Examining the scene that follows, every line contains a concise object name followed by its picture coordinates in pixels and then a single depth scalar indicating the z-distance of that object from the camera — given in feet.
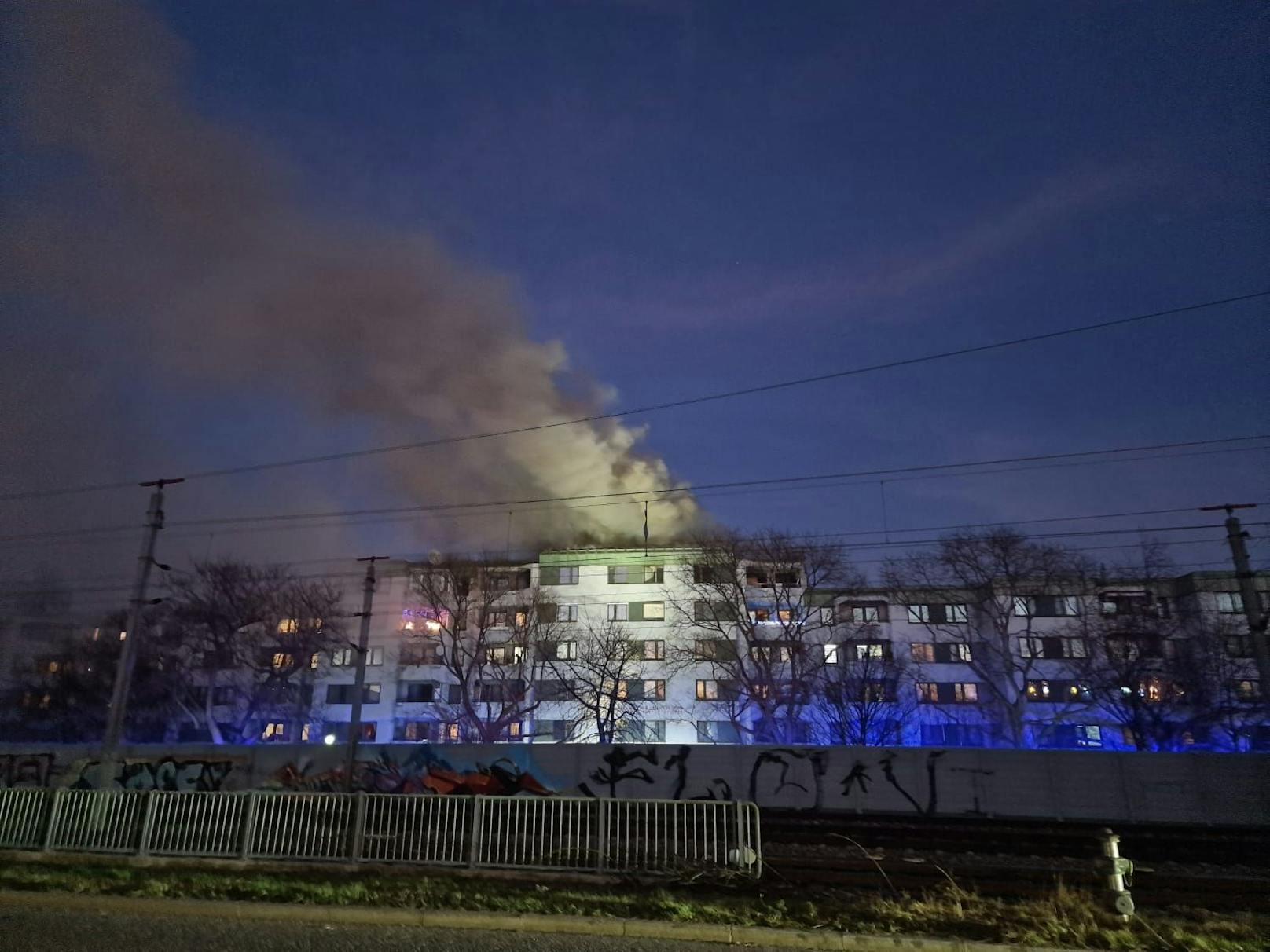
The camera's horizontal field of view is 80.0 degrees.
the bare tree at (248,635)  159.43
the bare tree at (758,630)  142.92
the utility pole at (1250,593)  63.31
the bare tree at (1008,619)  142.00
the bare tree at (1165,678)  131.54
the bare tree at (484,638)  155.33
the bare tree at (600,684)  153.89
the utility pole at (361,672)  77.77
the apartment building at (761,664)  138.92
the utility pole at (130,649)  60.80
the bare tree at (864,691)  149.38
